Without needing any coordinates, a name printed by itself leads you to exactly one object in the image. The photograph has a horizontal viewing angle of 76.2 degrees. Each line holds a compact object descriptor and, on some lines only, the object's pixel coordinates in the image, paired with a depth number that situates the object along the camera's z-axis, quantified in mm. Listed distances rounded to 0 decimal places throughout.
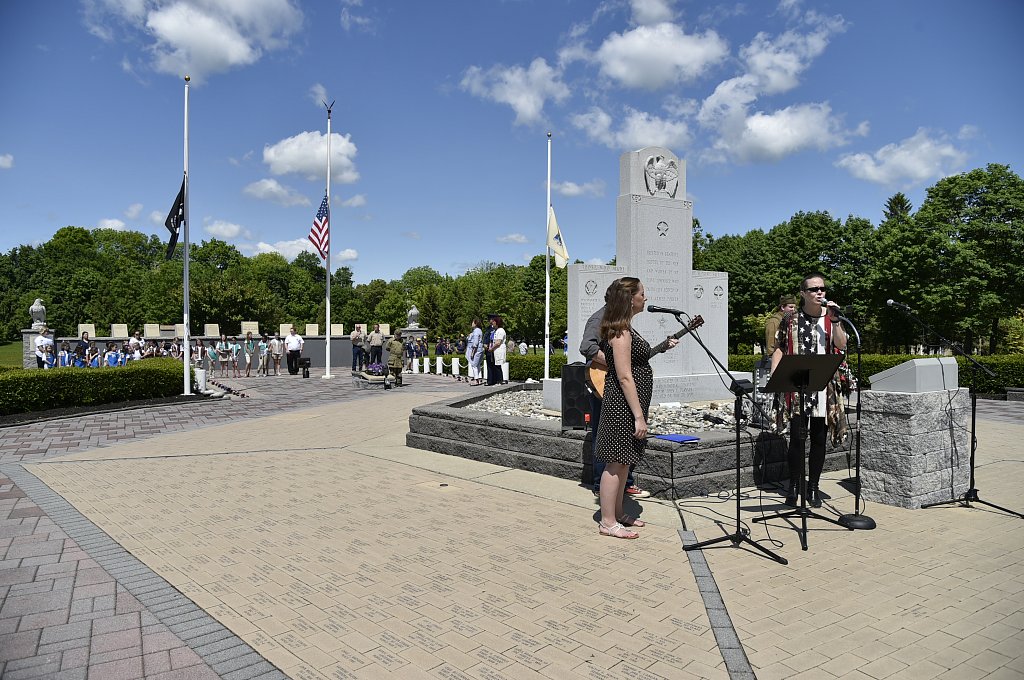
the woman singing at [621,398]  4793
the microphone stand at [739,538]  4472
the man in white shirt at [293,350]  23500
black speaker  6781
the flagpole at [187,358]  15824
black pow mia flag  16031
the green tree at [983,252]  30734
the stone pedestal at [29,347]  25142
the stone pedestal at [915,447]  5621
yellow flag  19641
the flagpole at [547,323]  18203
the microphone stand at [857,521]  5129
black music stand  4625
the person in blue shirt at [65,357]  24016
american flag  20656
